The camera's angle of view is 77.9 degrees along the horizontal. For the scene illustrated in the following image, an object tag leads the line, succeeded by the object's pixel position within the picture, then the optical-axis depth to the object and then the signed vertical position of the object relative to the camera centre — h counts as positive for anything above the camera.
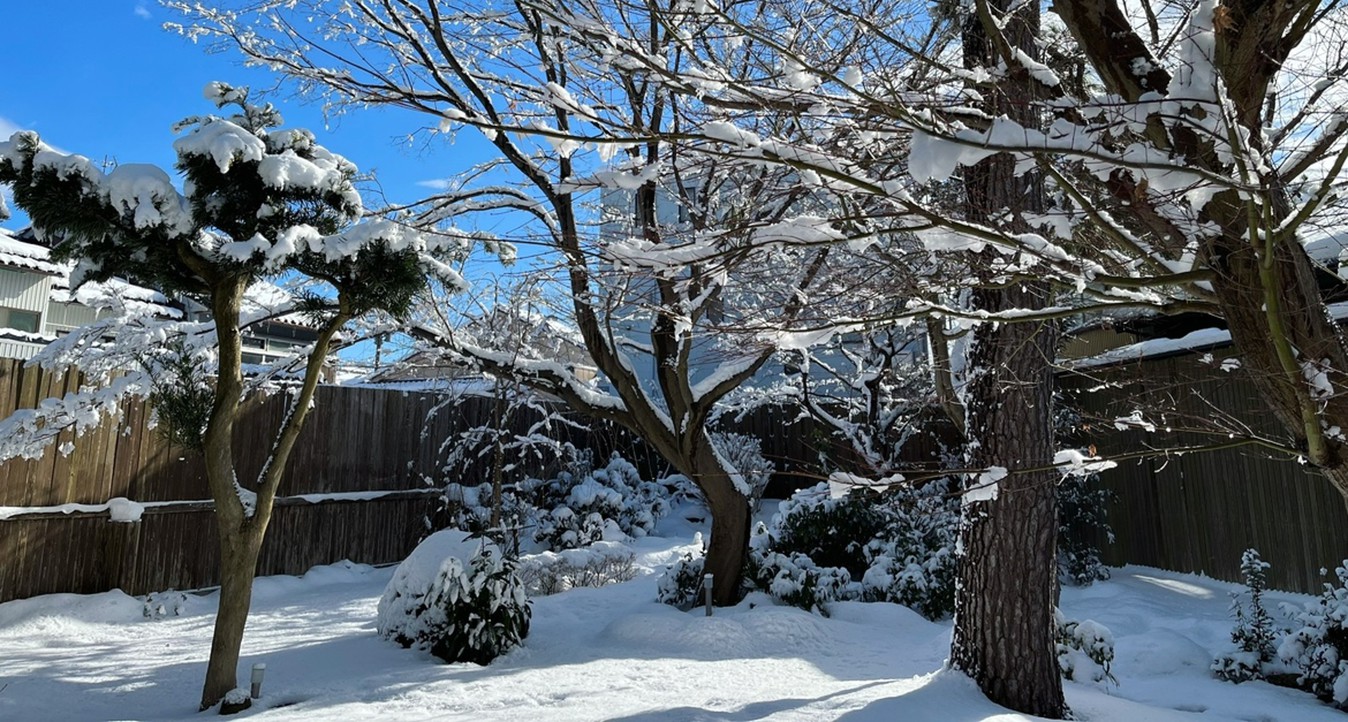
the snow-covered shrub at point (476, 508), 10.30 -0.29
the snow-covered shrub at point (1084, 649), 5.20 -1.04
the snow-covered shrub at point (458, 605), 5.86 -0.86
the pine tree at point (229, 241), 4.36 +1.34
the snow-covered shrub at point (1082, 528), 8.88 -0.49
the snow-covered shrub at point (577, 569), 8.68 -0.89
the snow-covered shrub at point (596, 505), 10.50 -0.27
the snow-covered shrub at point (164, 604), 7.43 -1.07
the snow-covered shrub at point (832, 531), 9.20 -0.51
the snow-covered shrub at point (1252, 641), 5.69 -1.10
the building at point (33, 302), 11.68 +2.98
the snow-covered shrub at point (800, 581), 7.50 -0.89
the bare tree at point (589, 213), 5.06 +1.96
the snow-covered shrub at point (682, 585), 7.53 -0.90
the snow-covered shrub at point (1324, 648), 5.18 -1.05
